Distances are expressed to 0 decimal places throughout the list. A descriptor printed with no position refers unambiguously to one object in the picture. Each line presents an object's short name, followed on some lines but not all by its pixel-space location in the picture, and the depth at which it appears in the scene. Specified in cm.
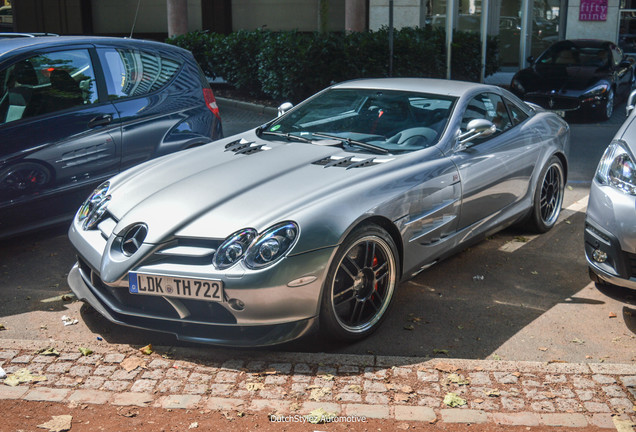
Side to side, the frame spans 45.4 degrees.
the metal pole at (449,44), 1482
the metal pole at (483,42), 1623
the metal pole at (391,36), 1197
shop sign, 1894
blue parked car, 592
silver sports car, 408
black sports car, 1273
